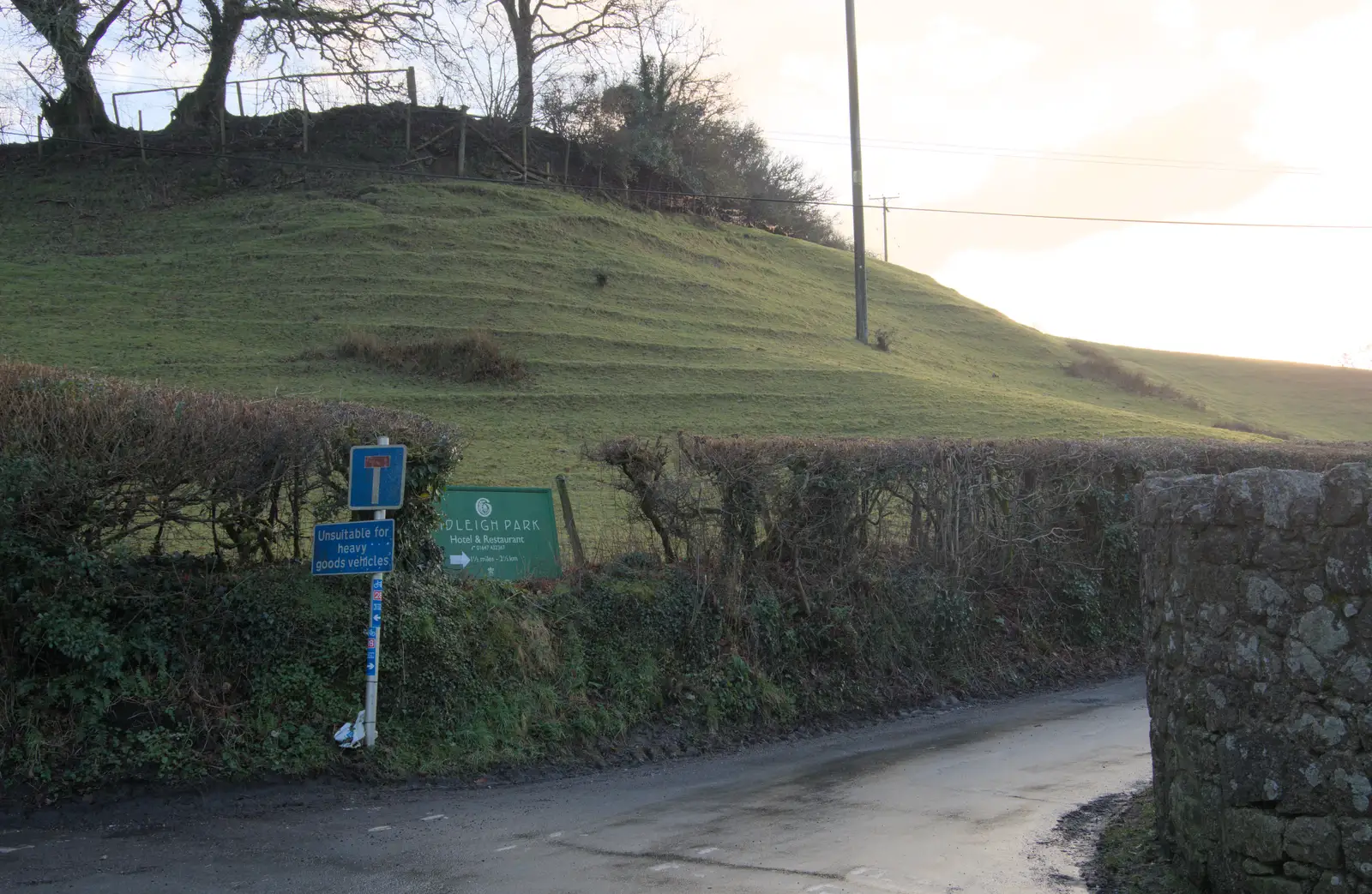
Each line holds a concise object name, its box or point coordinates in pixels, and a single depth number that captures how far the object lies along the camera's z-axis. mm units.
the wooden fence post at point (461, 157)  49444
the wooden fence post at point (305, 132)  45481
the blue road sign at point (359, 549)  10164
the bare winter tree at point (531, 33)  54844
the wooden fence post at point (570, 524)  13360
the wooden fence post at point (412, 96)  42750
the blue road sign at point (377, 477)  10297
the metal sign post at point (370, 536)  10156
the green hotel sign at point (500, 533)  12352
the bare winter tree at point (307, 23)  34531
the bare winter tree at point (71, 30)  33750
